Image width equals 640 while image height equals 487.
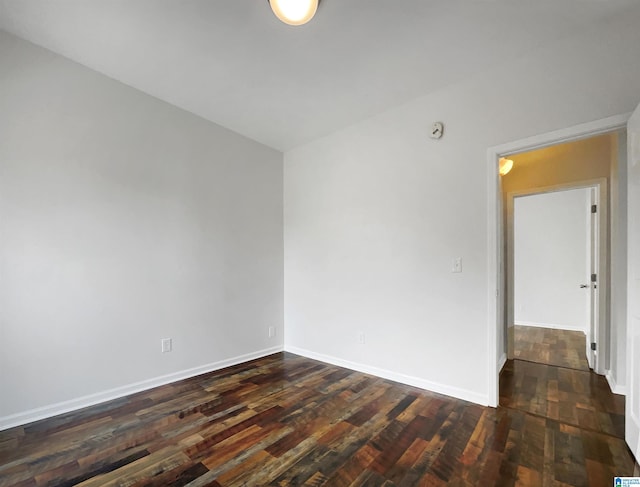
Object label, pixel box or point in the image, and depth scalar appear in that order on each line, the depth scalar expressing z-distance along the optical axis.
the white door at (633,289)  1.77
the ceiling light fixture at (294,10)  1.75
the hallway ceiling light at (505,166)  3.18
